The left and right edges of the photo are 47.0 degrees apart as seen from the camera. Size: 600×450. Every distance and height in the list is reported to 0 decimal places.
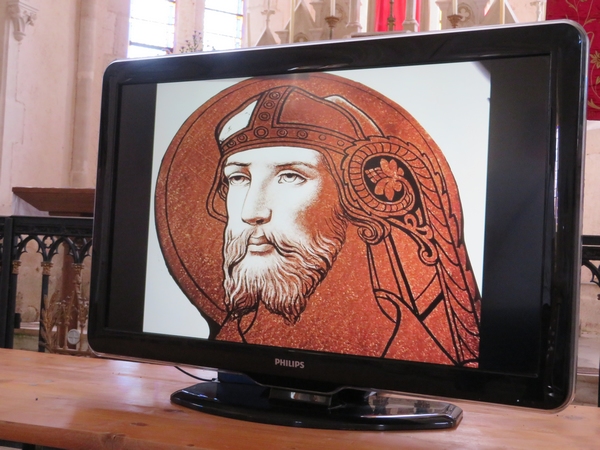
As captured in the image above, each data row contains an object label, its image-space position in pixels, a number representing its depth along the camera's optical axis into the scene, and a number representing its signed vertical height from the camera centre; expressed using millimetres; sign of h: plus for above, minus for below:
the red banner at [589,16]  4344 +1555
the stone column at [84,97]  5996 +1239
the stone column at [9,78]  5102 +1178
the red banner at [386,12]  6053 +2177
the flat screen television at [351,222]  979 +45
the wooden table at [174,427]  939 -263
